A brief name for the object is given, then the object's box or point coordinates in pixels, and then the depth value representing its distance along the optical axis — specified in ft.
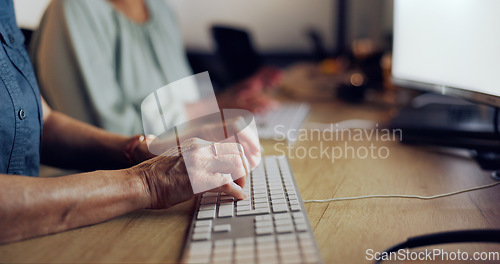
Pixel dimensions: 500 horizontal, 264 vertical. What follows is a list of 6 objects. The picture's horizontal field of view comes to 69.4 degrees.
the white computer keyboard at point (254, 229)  1.43
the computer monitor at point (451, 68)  2.45
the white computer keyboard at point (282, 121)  3.26
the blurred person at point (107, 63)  3.40
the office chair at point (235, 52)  5.55
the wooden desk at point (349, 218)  1.57
